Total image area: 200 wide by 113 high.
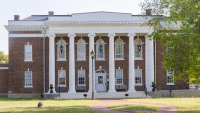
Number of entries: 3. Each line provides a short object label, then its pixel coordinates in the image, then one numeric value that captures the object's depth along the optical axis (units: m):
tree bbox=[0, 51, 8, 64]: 86.53
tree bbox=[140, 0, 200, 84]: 15.20
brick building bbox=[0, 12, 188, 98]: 34.00
